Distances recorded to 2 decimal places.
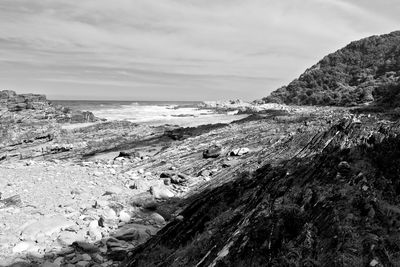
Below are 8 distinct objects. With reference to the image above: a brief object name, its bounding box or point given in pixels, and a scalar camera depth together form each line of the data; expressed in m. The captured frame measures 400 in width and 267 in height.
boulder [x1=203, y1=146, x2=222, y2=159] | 14.77
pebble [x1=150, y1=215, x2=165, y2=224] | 9.05
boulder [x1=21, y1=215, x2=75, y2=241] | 7.61
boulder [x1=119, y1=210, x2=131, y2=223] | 9.00
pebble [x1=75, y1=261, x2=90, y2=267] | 6.52
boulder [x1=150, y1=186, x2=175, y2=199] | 10.98
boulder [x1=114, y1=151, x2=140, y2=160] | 17.14
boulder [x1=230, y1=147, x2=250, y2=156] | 14.20
